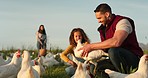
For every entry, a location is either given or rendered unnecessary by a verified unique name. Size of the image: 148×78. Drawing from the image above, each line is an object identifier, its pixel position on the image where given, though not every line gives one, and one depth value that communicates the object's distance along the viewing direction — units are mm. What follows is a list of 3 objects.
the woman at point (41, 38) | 14102
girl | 6751
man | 5188
